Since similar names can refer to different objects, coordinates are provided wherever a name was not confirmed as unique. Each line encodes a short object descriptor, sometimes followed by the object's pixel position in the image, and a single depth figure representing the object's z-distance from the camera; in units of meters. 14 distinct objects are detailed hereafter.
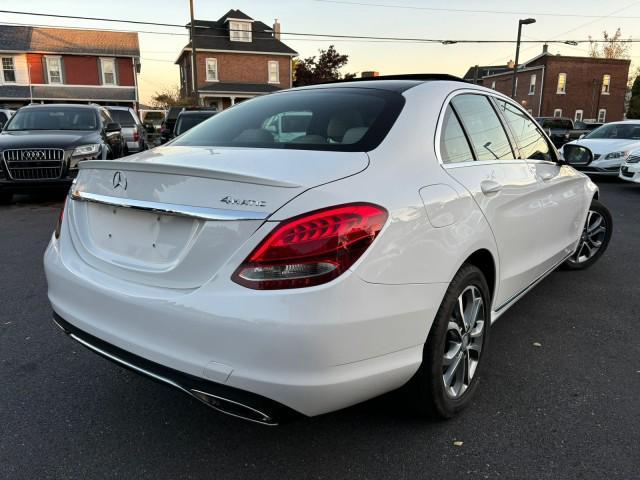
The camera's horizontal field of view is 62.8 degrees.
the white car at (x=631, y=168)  10.68
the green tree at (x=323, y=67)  46.09
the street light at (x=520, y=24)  24.77
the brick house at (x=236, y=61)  37.41
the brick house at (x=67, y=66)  32.12
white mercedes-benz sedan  1.82
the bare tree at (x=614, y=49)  59.22
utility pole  24.50
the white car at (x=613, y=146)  12.02
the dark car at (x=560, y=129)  22.59
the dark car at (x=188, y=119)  12.04
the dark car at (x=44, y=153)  8.11
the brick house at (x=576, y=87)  45.44
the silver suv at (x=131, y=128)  14.32
